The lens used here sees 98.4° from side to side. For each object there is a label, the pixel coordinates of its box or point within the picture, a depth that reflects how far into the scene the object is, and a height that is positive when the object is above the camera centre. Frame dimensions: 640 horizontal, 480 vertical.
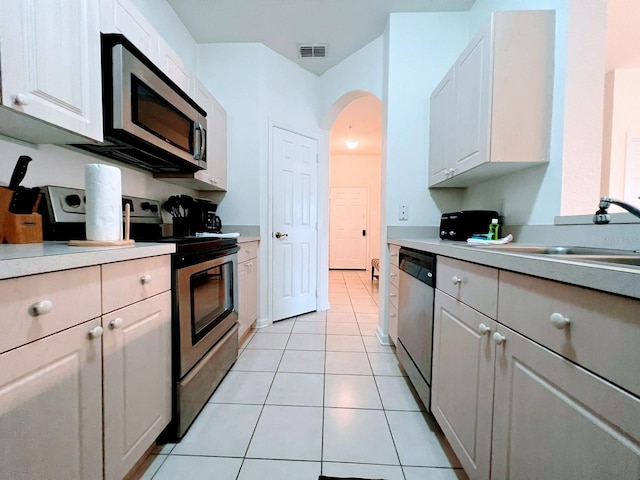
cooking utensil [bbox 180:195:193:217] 2.16 +0.20
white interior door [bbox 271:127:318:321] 2.89 +0.05
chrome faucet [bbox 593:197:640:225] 0.90 +0.08
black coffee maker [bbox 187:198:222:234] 2.20 +0.09
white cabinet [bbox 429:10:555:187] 1.43 +0.76
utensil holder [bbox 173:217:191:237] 2.11 +0.01
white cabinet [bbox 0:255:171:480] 0.61 -0.40
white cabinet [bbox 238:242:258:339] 2.25 -0.51
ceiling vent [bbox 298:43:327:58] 2.72 +1.80
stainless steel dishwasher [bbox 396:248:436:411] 1.38 -0.49
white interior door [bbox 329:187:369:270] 6.68 -0.03
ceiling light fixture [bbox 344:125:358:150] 5.35 +1.72
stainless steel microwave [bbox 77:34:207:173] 1.25 +0.60
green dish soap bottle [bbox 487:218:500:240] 1.68 +0.02
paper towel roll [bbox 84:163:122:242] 1.01 +0.10
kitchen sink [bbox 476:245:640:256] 1.12 -0.08
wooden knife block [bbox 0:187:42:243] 1.02 +0.00
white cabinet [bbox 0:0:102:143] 0.90 +0.57
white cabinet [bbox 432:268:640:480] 0.49 -0.41
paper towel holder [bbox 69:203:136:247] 1.00 -0.06
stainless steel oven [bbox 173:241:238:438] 1.25 -0.53
